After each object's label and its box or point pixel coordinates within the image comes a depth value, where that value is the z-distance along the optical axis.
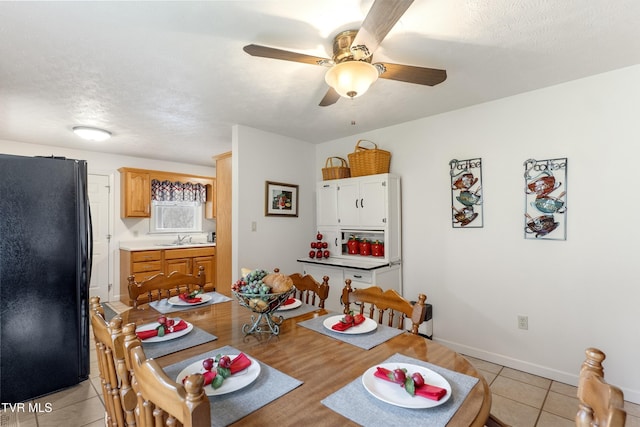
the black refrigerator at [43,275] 2.14
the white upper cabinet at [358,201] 3.25
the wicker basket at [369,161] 3.33
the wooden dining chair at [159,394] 0.60
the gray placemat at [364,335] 1.35
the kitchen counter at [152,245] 4.57
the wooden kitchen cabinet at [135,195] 4.77
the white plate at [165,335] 1.34
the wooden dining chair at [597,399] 0.57
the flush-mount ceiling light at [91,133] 3.41
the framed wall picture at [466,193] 2.86
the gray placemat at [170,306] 1.82
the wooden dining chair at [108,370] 1.03
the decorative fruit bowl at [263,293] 1.37
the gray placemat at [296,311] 1.73
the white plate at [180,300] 1.91
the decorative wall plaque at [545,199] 2.43
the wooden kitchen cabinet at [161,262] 4.47
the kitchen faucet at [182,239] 5.36
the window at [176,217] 5.31
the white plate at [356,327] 1.44
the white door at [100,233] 4.64
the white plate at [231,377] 0.96
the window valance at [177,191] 5.16
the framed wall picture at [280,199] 3.62
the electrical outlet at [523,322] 2.59
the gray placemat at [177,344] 1.25
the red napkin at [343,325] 1.47
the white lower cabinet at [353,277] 3.05
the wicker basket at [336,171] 3.73
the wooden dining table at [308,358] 0.86
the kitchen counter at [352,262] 3.06
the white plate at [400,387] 0.88
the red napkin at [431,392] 0.90
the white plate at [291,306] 1.84
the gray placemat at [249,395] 0.85
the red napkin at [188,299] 1.93
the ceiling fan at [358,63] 1.45
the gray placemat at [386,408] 0.83
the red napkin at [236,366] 0.99
